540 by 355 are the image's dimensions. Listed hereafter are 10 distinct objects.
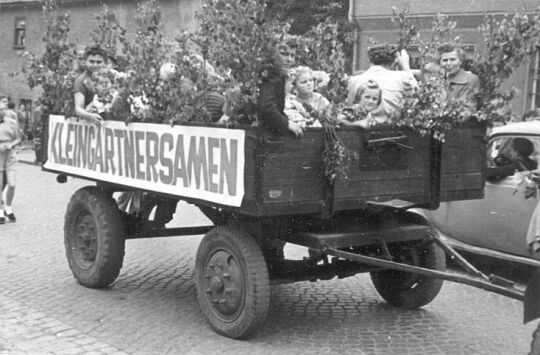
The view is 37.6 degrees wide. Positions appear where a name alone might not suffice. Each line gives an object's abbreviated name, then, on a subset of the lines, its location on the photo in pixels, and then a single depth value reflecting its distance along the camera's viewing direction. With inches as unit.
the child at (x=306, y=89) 214.8
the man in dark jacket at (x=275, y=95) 185.3
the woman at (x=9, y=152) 432.5
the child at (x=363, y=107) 202.2
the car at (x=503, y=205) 271.1
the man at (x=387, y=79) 211.3
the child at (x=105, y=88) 245.8
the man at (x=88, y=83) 252.2
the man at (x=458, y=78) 206.7
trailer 191.5
